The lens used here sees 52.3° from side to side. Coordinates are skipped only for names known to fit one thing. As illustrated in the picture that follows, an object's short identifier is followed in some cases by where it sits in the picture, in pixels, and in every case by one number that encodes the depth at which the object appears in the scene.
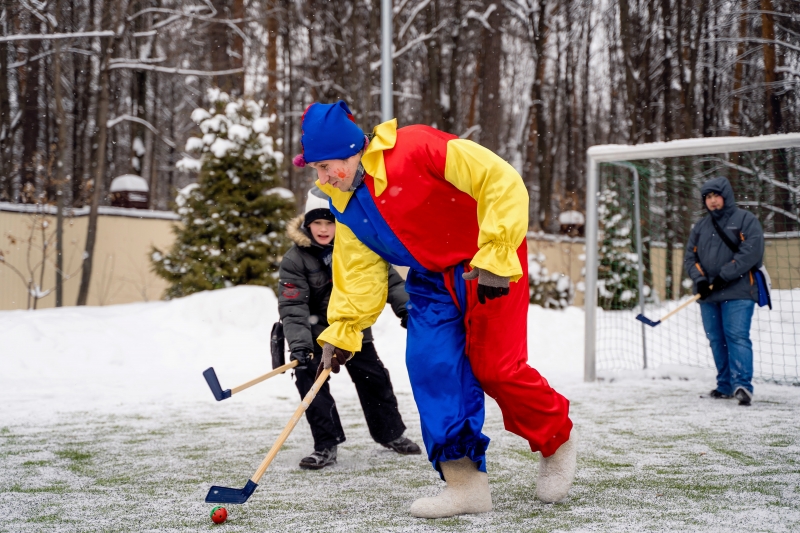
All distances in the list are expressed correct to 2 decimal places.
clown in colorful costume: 2.91
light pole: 8.64
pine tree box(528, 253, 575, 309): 13.44
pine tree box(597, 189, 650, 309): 11.45
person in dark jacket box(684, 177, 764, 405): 5.68
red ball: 2.79
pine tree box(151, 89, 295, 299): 10.41
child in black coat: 3.96
